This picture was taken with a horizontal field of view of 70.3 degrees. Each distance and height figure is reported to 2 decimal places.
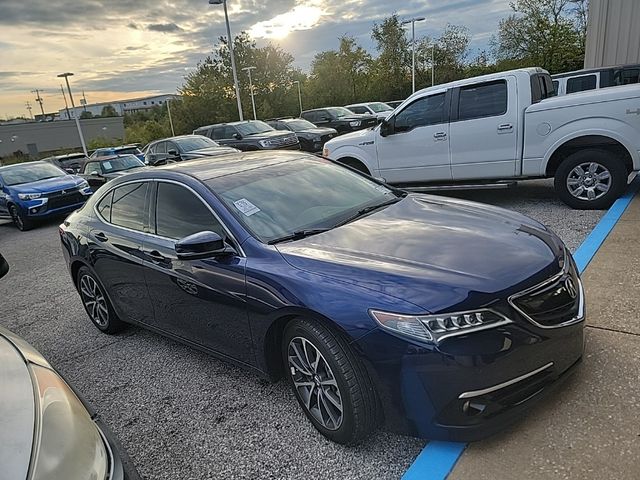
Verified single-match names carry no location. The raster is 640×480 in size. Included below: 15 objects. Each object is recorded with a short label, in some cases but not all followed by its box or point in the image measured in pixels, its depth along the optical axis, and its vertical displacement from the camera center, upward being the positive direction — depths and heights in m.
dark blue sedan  2.11 -1.01
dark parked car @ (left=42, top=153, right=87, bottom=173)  19.28 -1.66
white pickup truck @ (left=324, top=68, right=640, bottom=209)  5.80 -0.82
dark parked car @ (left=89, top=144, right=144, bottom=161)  16.38 -1.26
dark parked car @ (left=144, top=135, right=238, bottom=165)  13.22 -1.16
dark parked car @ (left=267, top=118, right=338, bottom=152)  16.94 -1.42
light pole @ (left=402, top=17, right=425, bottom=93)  32.38 +4.46
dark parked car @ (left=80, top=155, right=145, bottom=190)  13.34 -1.46
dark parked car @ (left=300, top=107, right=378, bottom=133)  20.27 -1.12
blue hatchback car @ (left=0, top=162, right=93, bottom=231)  10.89 -1.64
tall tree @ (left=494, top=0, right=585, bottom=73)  30.84 +2.47
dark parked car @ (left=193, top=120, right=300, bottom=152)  14.95 -1.10
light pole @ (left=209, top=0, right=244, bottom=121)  23.33 +4.38
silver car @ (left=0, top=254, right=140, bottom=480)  1.39 -0.99
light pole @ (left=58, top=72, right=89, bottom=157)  30.72 +2.91
